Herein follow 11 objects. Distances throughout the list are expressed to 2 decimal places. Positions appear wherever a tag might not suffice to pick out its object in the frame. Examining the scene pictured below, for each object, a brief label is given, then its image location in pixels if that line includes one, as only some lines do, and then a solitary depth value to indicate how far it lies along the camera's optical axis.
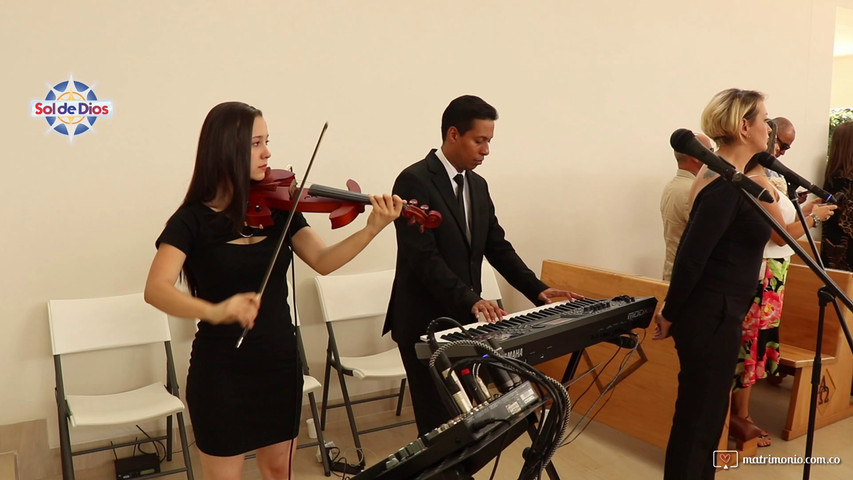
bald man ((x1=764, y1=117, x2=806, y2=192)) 4.20
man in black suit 2.36
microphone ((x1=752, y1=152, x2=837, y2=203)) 1.92
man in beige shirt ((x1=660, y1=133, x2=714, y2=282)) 3.60
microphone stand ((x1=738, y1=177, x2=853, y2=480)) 1.68
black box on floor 3.18
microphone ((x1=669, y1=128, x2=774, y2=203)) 1.65
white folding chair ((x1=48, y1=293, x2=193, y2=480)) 2.84
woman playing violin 1.88
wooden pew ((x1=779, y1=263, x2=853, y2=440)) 3.59
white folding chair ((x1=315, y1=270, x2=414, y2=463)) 3.41
